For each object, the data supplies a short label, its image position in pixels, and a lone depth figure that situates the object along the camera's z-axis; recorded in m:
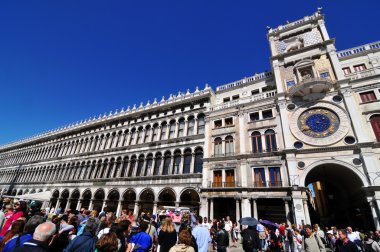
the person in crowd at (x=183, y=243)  3.68
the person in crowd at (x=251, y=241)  6.81
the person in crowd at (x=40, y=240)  2.63
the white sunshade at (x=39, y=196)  24.20
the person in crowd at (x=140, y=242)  4.61
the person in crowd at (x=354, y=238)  9.45
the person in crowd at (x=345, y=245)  6.04
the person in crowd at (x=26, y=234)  3.61
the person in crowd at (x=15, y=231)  4.04
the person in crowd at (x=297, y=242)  10.37
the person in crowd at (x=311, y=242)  6.70
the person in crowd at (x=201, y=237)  6.09
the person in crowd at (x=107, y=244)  3.51
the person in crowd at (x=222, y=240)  7.71
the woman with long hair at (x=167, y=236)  5.21
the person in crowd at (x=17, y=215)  5.96
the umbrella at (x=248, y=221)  8.17
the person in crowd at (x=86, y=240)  3.88
